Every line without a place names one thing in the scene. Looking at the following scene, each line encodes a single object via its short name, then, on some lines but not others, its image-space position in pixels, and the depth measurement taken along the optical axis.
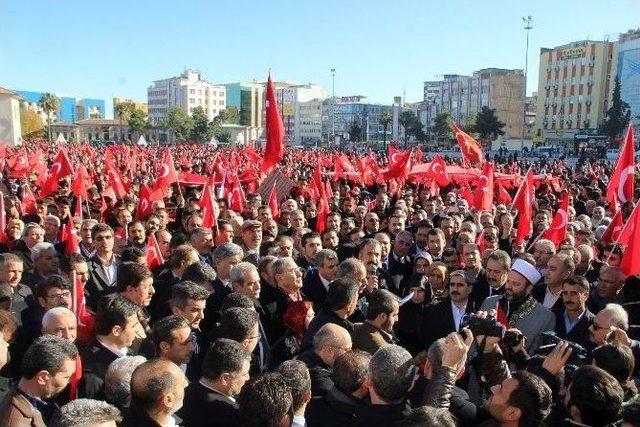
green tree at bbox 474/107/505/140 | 69.56
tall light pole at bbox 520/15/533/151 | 55.19
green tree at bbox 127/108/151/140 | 103.69
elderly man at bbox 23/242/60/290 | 6.17
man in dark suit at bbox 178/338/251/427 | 3.19
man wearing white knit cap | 4.82
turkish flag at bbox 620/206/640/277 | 6.44
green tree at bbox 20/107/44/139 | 86.69
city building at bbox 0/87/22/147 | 69.25
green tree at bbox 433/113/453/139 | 84.68
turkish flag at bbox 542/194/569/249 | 8.61
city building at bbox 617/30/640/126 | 74.00
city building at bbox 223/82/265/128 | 162.50
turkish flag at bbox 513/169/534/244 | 9.30
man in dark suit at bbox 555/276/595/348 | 4.88
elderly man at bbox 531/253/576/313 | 5.55
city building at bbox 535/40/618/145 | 83.44
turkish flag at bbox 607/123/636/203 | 9.21
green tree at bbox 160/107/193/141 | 97.44
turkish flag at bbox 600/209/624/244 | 8.53
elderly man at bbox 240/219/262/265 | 7.48
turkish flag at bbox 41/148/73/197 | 12.39
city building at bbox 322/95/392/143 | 145.25
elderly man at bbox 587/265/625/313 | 5.83
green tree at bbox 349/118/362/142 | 88.44
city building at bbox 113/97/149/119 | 180.62
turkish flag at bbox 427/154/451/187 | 15.95
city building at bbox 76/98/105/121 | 180.88
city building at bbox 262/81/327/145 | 160.30
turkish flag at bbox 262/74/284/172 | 11.68
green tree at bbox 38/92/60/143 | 98.25
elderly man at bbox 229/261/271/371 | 5.11
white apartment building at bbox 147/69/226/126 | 161.75
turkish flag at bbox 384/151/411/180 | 15.27
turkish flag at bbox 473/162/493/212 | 11.66
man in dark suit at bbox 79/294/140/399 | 3.88
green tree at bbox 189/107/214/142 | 98.19
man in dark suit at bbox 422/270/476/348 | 5.20
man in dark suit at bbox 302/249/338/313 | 6.04
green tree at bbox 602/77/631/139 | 65.62
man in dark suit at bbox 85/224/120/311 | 6.50
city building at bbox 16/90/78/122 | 169.75
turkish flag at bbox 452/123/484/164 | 16.59
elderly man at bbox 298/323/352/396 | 3.65
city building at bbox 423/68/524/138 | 105.50
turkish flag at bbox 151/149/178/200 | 11.75
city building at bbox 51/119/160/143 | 120.00
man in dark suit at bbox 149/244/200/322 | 5.69
